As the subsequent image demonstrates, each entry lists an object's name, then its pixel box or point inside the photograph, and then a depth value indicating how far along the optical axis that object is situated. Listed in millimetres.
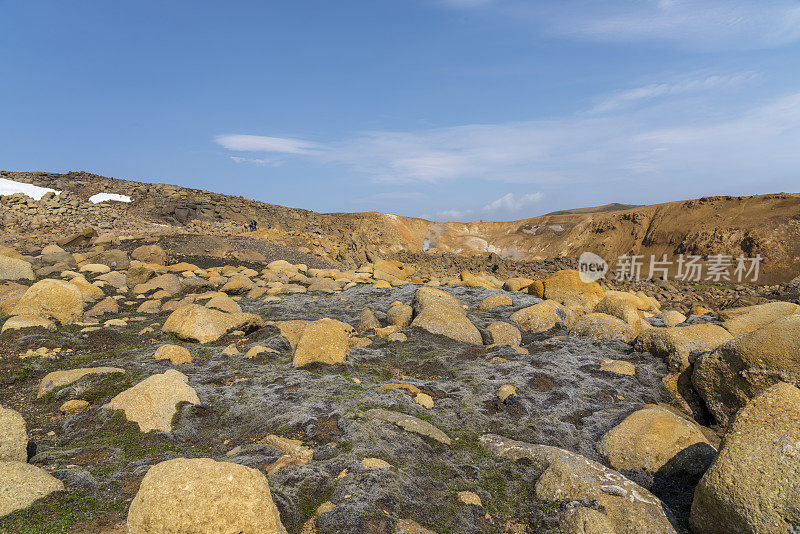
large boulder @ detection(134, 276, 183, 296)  15891
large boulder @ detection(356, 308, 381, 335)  13141
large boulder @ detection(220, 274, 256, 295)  17031
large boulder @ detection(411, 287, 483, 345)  11836
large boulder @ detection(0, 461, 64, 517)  4184
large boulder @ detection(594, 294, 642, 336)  12359
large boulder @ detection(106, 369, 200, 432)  6570
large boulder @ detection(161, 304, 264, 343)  11266
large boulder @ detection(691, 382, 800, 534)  4145
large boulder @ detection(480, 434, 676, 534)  4648
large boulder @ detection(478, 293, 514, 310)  15883
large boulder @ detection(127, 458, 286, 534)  3580
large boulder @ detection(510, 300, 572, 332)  13289
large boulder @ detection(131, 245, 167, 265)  20969
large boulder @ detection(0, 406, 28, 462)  5035
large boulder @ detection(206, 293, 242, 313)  13398
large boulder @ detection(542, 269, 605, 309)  16422
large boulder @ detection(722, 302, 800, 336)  10555
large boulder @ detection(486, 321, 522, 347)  11859
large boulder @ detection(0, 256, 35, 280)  15758
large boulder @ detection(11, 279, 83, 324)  11688
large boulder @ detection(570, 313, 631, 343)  11742
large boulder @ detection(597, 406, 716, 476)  5746
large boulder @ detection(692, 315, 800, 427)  6895
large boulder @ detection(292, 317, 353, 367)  9641
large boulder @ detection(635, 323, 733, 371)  9250
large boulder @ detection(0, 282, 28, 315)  12062
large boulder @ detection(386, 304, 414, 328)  13016
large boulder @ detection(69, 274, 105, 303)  14072
